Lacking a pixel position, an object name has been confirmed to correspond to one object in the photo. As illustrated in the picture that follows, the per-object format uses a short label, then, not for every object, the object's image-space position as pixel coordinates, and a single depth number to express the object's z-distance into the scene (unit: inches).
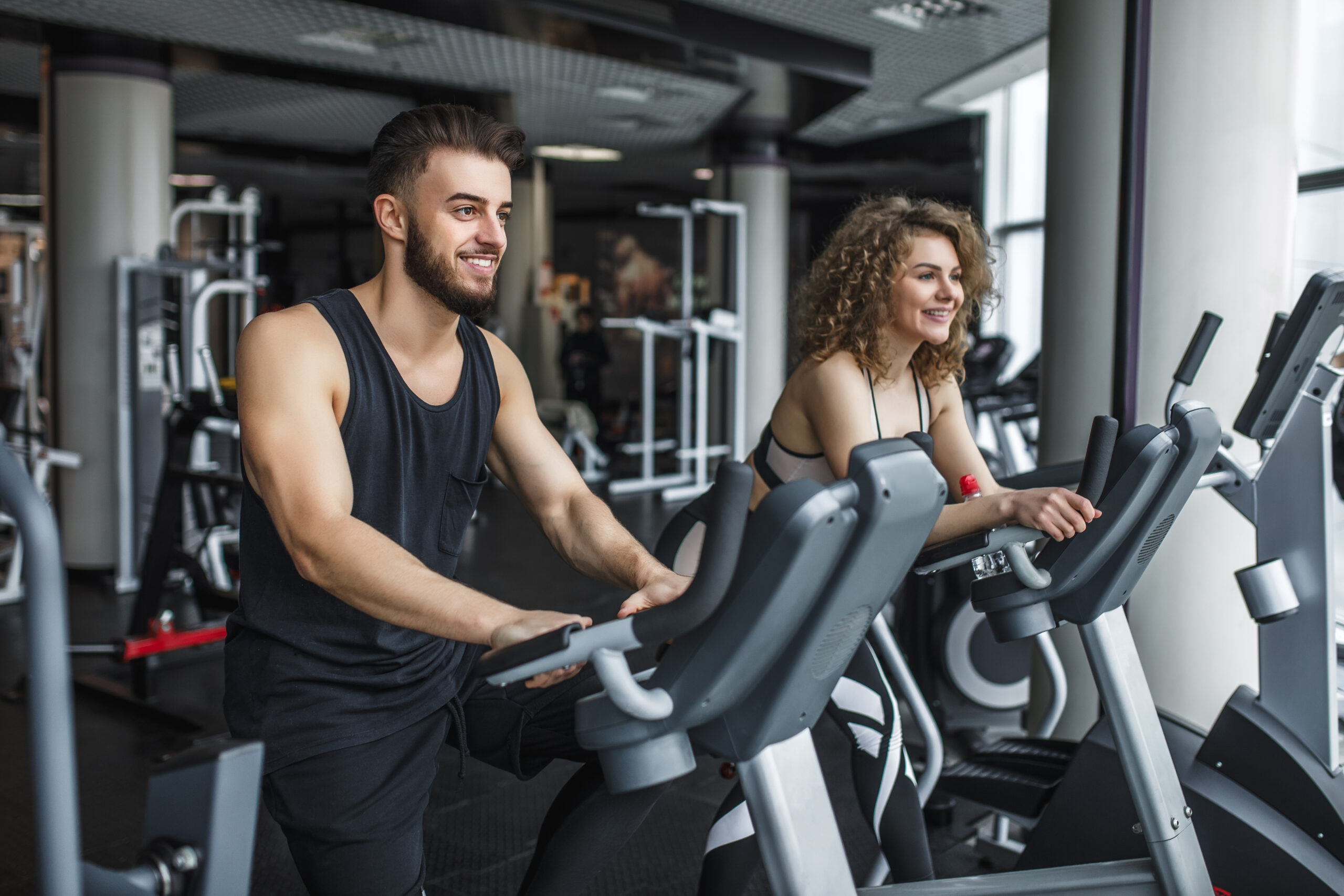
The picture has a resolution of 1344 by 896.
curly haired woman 72.8
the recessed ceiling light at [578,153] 382.9
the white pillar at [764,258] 334.6
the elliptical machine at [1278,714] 68.3
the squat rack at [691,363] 291.4
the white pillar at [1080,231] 97.3
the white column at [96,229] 196.1
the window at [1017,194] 331.9
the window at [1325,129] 189.2
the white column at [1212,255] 90.5
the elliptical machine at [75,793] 29.0
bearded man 52.4
